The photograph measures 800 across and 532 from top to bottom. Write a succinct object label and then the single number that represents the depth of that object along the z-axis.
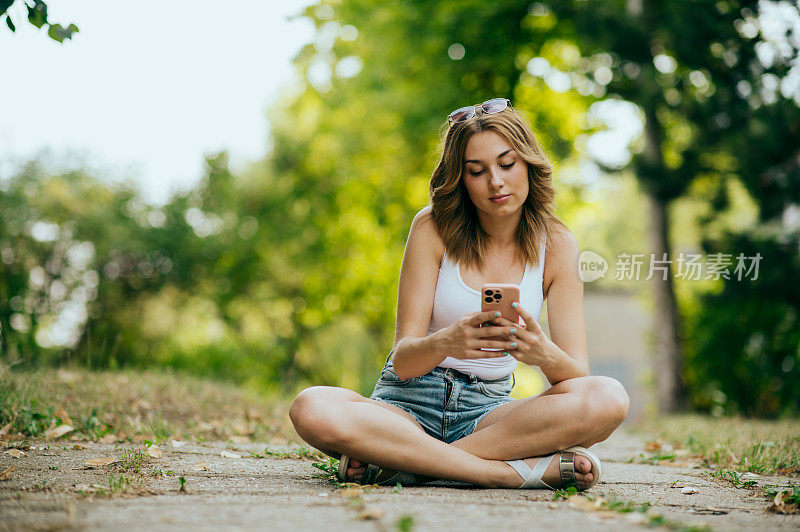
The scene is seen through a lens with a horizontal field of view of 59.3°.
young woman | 2.83
